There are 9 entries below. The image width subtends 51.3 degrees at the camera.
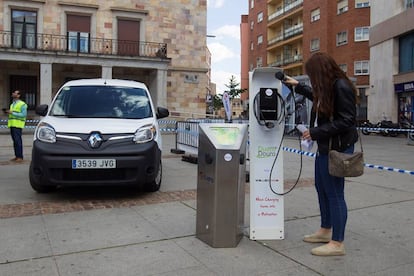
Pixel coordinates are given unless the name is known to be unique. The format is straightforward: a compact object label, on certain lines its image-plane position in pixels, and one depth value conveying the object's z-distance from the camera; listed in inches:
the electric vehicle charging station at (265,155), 172.7
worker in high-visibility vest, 429.4
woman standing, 153.4
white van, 233.3
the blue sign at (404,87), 1023.7
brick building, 1577.3
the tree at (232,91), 2321.4
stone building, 1021.8
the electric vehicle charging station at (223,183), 168.2
